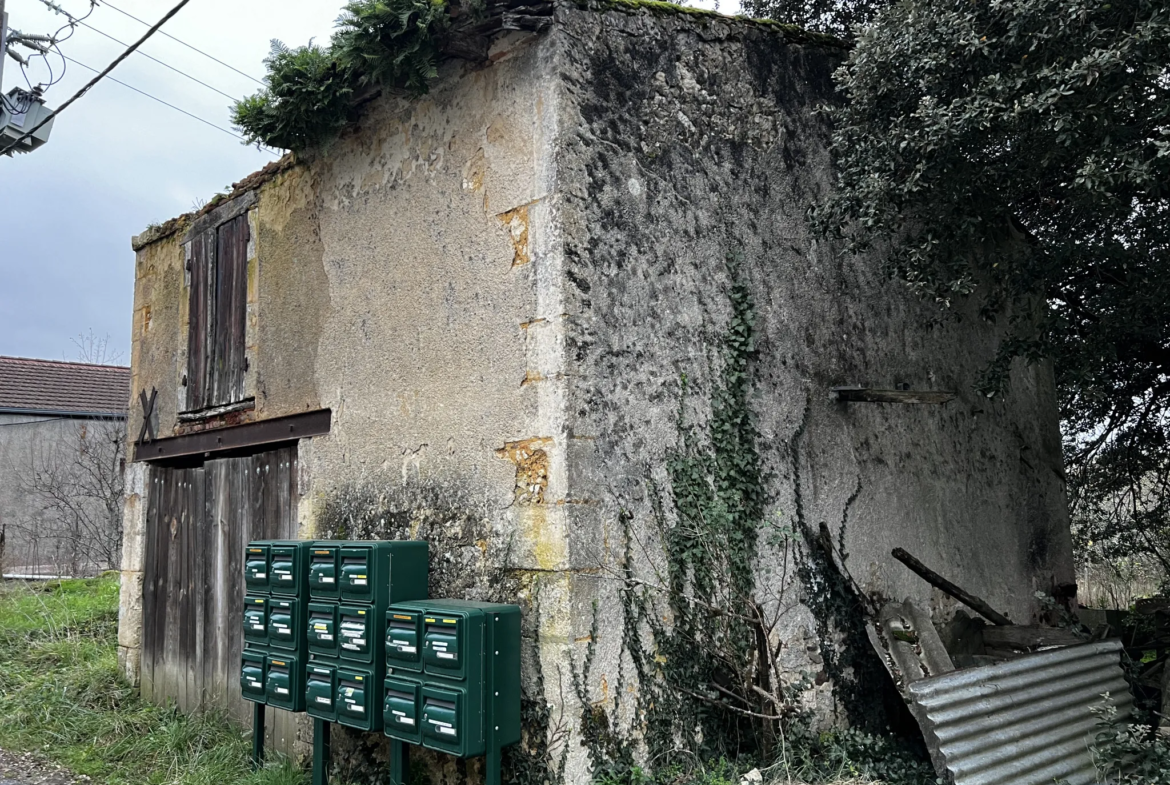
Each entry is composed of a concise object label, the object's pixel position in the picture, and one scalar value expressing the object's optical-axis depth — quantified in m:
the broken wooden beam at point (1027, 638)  5.71
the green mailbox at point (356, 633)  4.58
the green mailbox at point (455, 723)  4.05
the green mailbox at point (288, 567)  5.05
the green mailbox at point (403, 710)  4.26
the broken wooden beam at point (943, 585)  5.53
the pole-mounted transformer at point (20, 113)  8.32
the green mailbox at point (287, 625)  5.04
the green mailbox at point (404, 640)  4.30
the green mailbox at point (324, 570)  4.80
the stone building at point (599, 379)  4.53
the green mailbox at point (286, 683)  4.99
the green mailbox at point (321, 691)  4.72
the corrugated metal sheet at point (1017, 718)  4.52
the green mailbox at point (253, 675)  5.23
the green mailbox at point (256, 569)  5.29
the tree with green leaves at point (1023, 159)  4.29
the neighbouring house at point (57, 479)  15.95
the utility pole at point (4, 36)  8.15
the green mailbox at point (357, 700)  4.51
